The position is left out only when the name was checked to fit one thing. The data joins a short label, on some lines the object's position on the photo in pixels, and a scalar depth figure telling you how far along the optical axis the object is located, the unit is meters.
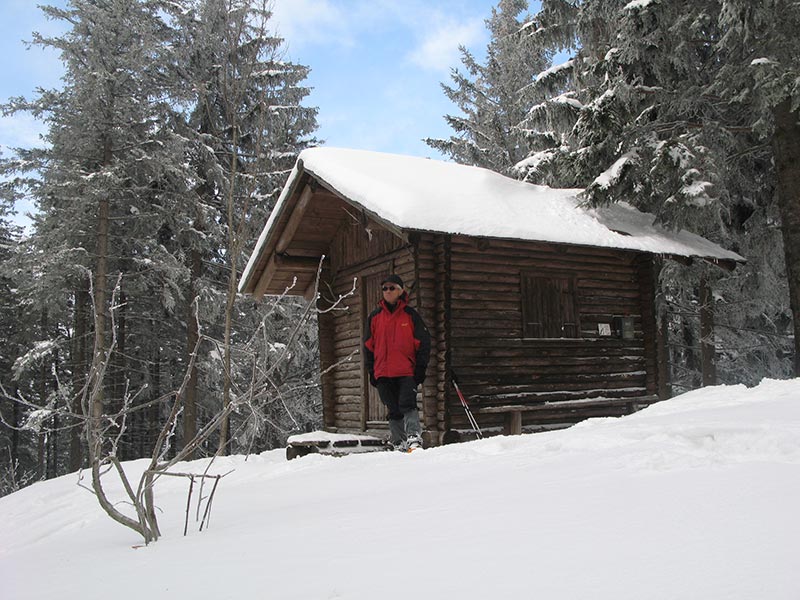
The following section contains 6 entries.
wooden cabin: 9.91
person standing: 7.48
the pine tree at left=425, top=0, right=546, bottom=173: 24.98
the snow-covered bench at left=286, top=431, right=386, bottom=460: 9.33
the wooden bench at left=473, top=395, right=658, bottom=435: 10.30
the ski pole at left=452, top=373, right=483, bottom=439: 9.42
